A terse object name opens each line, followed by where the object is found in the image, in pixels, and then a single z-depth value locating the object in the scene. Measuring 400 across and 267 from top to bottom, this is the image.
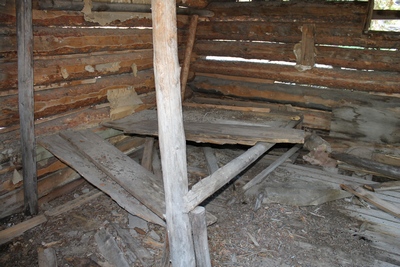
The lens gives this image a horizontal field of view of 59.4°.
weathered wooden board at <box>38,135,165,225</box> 3.58
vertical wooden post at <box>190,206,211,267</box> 3.11
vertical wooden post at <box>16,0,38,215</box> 3.80
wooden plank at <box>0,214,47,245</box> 3.90
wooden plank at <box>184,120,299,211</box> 3.15
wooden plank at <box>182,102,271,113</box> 6.20
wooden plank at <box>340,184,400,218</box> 4.41
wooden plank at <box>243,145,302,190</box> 5.01
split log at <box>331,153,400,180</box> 5.21
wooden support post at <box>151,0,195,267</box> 2.72
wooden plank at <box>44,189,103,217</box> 4.40
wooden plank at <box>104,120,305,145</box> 4.64
